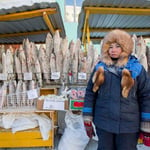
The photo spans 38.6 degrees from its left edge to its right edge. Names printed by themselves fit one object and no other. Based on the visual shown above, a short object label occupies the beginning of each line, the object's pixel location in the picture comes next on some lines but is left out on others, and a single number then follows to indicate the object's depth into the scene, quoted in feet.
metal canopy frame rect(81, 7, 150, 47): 9.67
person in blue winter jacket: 5.24
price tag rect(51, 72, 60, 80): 9.14
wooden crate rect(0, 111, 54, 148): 8.54
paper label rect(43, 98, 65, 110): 8.15
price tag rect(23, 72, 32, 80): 9.11
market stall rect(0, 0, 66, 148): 8.55
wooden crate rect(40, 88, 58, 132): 9.61
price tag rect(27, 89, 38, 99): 8.75
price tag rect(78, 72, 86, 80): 9.08
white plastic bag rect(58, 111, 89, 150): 8.20
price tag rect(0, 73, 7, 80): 9.05
